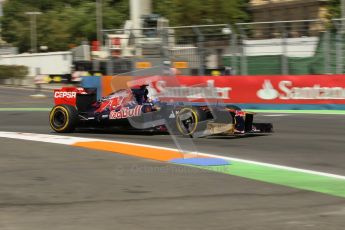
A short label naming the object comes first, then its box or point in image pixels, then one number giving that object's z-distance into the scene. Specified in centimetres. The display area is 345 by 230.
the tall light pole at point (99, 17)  7156
